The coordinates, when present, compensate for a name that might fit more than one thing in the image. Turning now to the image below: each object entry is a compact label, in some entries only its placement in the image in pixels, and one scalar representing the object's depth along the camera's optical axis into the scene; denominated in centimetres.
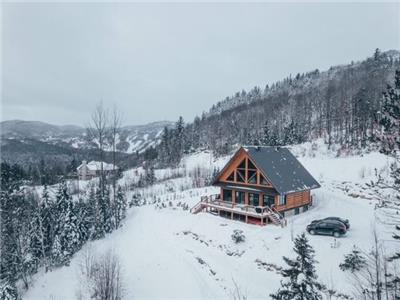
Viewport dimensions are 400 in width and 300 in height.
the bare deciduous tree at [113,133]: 3522
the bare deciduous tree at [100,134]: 3387
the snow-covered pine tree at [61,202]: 2786
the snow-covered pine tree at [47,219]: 2766
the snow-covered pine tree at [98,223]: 3015
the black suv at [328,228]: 2100
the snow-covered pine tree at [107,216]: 3091
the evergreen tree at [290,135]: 6234
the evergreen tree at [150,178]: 5828
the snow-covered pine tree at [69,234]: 2631
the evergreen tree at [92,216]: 3009
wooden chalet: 2534
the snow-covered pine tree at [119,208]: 3212
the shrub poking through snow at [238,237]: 2217
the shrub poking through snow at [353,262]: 1691
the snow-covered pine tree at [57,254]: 2569
